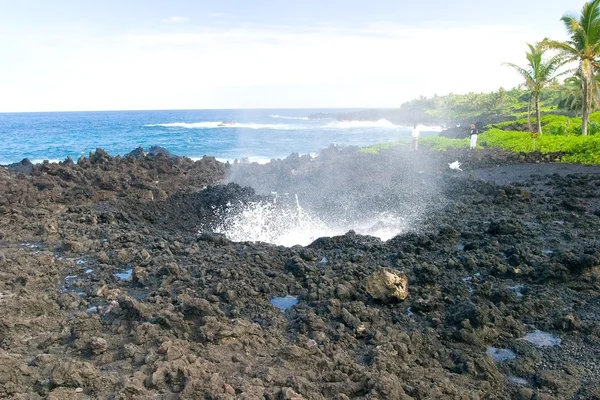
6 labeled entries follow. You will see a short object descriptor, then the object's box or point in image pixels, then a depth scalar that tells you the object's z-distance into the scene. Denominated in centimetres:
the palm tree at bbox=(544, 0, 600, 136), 2305
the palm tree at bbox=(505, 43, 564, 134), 2519
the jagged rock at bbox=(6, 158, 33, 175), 1972
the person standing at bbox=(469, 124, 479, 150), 2323
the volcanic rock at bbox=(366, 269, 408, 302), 709
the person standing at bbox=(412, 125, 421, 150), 2400
